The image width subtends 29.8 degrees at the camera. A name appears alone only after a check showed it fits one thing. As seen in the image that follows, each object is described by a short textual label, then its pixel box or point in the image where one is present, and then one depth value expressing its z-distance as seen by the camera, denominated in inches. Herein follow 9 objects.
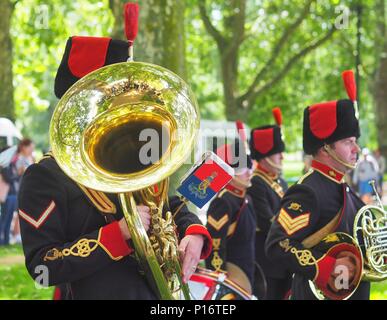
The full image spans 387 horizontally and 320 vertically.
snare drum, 182.1
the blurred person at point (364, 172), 623.6
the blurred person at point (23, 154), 438.9
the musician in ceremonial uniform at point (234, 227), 236.4
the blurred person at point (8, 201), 427.5
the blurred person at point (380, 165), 775.1
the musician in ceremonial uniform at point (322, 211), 154.6
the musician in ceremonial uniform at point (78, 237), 110.7
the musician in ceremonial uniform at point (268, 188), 248.4
